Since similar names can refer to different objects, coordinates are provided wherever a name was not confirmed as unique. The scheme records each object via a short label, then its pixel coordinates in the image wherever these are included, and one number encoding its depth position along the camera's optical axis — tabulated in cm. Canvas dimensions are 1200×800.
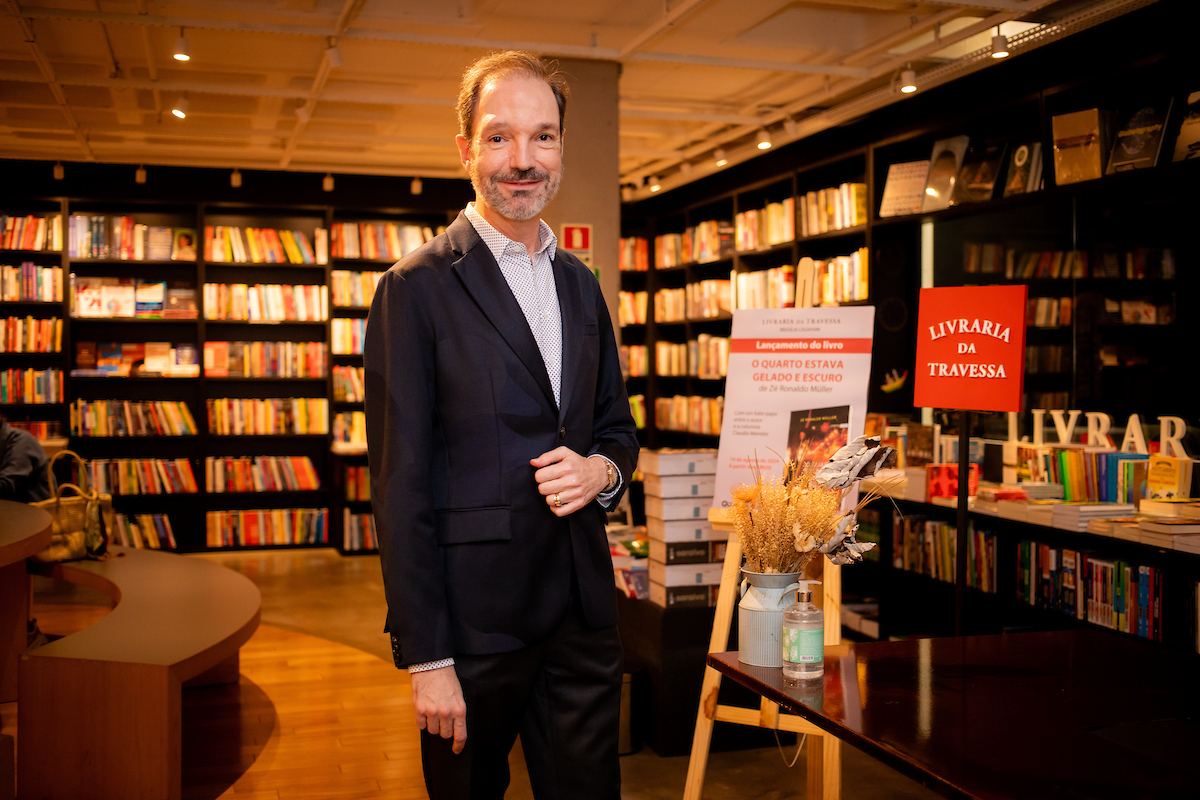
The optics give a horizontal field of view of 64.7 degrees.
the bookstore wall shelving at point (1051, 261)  368
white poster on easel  273
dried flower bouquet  171
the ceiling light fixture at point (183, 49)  414
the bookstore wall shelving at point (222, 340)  724
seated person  449
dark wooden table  116
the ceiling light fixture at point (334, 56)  431
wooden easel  231
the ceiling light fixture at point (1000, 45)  392
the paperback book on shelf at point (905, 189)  493
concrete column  471
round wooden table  384
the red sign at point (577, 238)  477
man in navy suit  131
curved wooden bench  268
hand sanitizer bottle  158
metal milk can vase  166
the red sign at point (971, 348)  259
